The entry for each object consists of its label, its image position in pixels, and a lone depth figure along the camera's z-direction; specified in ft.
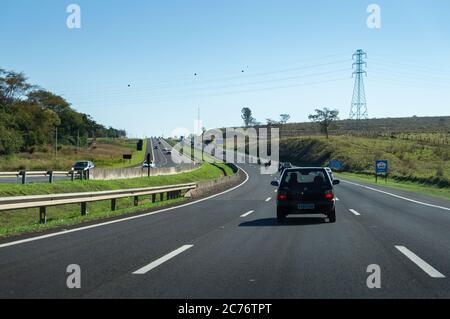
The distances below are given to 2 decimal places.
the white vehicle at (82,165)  174.01
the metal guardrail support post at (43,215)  51.57
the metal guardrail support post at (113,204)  68.60
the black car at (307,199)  51.19
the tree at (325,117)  440.45
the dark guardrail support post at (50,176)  107.89
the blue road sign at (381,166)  173.78
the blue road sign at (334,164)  240.73
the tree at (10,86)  323.88
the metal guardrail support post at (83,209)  62.18
